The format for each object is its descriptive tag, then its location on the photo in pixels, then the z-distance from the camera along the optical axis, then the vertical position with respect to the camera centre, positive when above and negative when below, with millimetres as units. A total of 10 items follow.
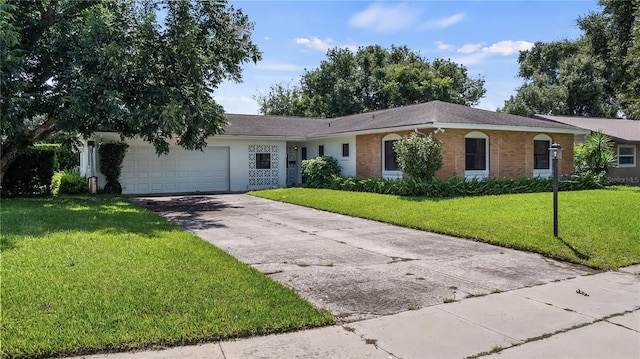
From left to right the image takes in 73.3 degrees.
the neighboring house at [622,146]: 23967 +1121
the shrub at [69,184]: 17719 -481
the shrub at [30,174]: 15742 -19
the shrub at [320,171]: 20281 -71
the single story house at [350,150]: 17000 +883
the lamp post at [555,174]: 8164 -145
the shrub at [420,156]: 15328 +437
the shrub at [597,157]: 19344 +390
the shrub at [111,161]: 17891 +464
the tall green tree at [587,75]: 29938 +7567
